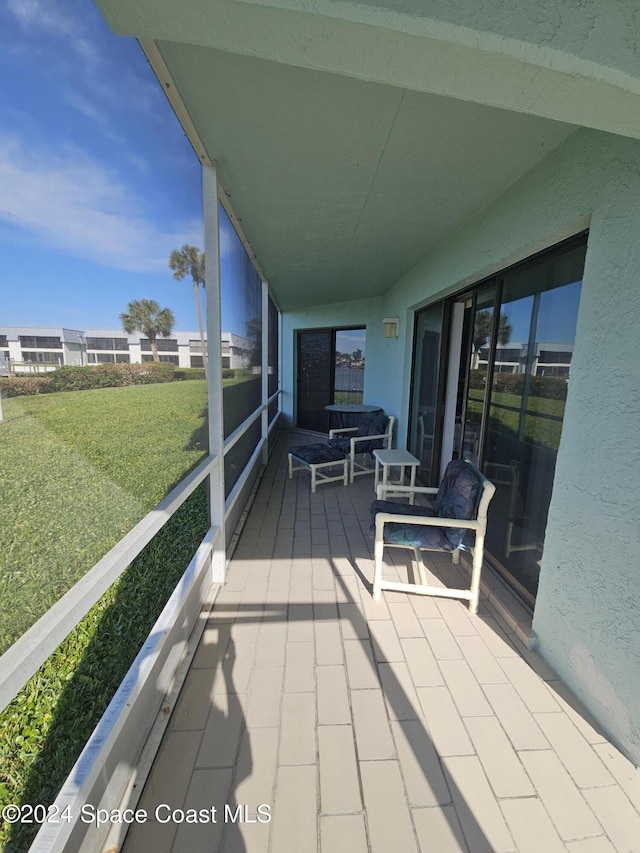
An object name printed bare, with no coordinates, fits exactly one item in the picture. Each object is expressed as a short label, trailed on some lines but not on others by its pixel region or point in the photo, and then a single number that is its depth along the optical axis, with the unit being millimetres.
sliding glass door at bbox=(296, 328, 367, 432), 6648
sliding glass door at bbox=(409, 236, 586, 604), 1864
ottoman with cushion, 4012
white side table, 3389
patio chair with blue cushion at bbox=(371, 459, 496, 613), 2004
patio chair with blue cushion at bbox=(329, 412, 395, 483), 4305
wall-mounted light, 4545
